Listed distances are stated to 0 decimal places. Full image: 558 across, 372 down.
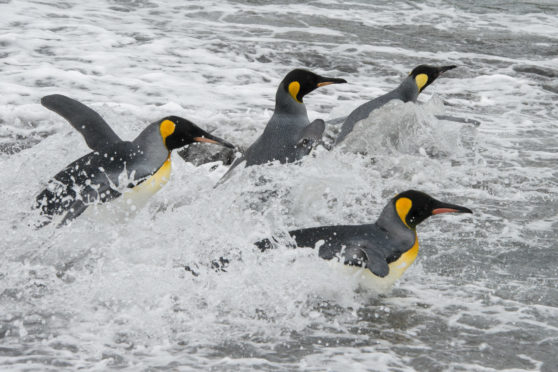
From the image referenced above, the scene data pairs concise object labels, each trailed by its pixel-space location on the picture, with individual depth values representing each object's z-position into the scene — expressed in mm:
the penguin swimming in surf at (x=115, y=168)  8211
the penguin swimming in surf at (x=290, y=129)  9891
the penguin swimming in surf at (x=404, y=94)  12172
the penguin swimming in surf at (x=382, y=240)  6988
